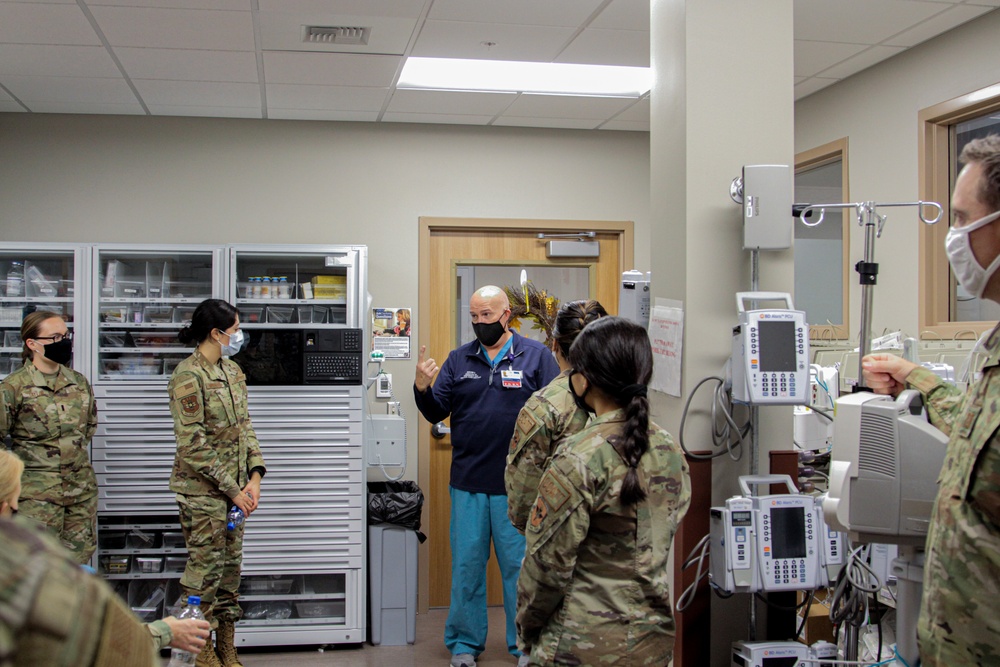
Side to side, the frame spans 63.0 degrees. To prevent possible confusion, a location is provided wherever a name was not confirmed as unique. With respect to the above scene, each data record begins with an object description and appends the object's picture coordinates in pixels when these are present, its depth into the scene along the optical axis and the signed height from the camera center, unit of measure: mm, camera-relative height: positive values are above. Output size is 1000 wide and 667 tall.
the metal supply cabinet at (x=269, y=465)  4266 -661
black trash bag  4414 -887
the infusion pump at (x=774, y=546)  2543 -633
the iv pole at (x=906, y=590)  1945 -593
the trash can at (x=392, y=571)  4363 -1214
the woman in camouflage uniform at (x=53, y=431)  3705 -403
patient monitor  1929 -301
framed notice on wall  5020 +75
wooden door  5035 +457
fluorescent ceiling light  4277 +1430
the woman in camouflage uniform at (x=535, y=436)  2449 -289
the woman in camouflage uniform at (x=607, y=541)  1716 -420
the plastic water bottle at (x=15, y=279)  4332 +345
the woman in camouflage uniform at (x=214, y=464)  3504 -530
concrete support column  2812 +652
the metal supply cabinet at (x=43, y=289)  4250 +295
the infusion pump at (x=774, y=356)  2533 -35
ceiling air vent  3559 +1368
